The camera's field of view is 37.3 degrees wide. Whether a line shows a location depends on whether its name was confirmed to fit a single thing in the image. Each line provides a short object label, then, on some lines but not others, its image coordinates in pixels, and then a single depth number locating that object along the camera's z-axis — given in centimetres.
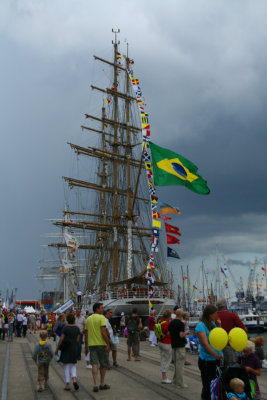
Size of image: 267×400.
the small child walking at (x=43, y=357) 779
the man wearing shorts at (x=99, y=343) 774
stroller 491
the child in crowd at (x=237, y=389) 471
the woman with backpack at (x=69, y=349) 771
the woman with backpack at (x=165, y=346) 838
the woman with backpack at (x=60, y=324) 1131
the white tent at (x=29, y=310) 6601
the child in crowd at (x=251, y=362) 584
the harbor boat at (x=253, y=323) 5281
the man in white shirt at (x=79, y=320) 1171
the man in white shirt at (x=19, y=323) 2288
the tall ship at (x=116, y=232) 3447
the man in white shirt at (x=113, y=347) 1041
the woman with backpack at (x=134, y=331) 1178
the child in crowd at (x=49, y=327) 1961
